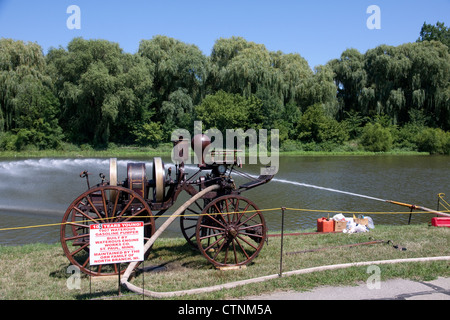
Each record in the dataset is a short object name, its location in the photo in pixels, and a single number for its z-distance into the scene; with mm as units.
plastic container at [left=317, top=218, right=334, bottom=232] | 12227
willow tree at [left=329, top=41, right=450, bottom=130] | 50594
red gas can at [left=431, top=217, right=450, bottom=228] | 12587
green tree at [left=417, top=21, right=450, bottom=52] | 71000
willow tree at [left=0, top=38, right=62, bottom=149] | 43219
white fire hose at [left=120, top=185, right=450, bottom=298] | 6879
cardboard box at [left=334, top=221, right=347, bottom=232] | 12172
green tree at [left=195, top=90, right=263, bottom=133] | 47906
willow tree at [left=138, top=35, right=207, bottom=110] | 50656
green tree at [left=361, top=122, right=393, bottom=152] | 50844
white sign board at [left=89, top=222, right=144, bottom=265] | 6711
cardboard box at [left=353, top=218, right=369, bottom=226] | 12680
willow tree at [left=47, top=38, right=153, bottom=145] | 44719
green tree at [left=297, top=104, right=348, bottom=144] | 51938
